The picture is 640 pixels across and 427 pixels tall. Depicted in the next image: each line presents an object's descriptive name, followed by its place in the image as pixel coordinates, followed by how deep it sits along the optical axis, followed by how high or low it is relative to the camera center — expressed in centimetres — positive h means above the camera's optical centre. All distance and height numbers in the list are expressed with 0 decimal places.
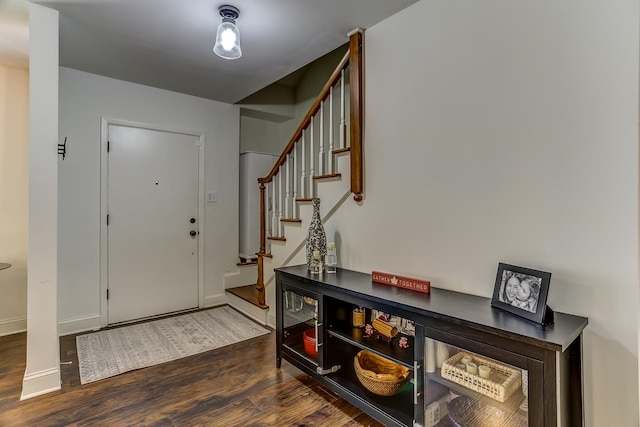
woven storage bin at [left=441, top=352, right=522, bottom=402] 131 -69
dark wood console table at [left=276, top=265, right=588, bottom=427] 120 -62
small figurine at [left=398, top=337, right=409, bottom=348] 185 -72
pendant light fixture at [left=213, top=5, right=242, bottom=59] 207 +112
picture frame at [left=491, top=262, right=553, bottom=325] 132 -33
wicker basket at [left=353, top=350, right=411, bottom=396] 180 -91
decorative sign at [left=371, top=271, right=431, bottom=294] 183 -39
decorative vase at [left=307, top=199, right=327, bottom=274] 233 -21
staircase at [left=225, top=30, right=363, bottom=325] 236 +21
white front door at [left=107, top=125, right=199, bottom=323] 331 -8
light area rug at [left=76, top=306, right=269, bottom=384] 246 -109
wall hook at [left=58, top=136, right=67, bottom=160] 277 +56
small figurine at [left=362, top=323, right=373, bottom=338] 202 -72
